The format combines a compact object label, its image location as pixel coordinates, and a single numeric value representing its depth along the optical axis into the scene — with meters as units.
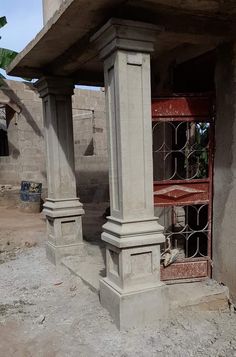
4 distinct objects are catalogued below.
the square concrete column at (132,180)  3.38
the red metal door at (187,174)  4.04
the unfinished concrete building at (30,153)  12.35
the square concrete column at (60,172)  5.53
